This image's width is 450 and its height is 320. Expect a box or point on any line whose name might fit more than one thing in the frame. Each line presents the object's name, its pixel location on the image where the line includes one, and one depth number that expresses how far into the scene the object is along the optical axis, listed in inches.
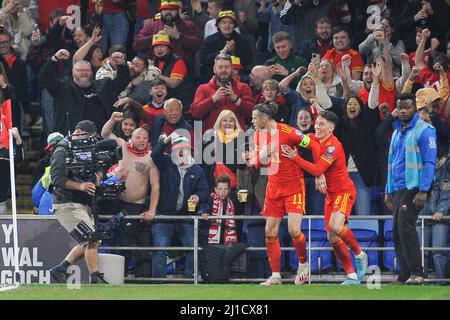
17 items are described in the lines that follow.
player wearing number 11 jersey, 692.1
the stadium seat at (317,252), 760.3
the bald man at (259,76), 815.7
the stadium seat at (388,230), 761.6
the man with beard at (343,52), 832.9
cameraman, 696.4
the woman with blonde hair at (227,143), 773.5
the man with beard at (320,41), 847.7
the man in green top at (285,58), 824.9
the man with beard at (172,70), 833.5
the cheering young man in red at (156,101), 804.6
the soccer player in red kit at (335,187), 683.0
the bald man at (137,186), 761.6
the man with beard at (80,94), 825.5
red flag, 703.7
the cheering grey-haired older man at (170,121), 787.4
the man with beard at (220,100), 793.6
